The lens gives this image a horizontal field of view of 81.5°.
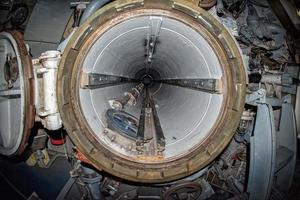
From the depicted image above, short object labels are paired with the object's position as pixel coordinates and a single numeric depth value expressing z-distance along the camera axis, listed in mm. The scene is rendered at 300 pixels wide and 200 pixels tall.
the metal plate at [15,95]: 1174
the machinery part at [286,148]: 1692
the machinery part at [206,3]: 1510
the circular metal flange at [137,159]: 1118
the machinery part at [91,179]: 1554
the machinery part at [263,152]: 1347
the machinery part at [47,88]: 1194
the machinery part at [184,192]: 1581
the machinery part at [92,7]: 1391
